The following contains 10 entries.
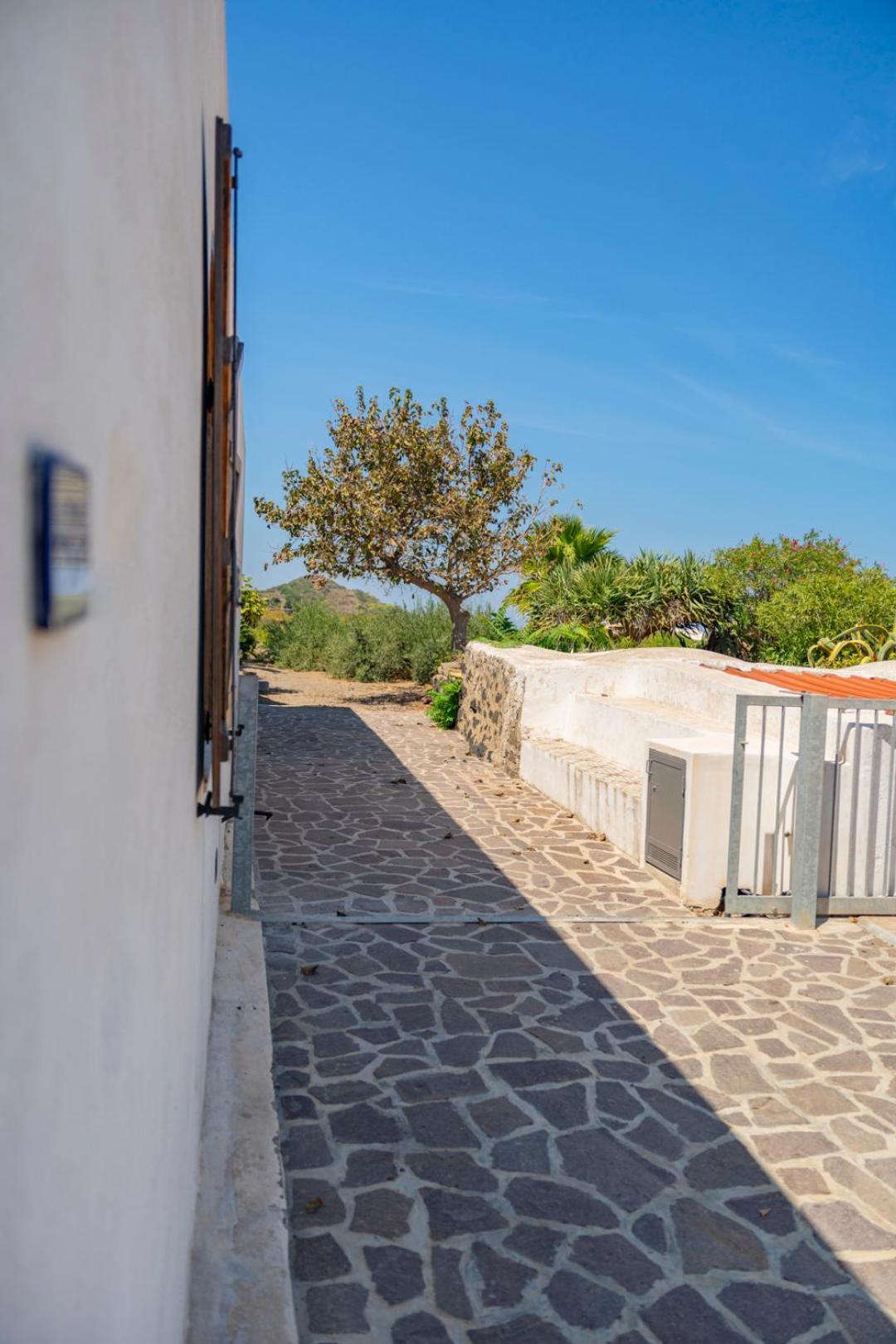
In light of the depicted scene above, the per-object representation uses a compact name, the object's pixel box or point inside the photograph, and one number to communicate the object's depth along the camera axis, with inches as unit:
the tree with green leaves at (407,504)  745.0
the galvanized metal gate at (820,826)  252.8
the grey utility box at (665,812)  272.8
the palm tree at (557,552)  781.3
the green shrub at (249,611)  715.4
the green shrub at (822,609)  638.5
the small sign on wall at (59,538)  27.1
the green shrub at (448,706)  647.8
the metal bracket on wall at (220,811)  102.5
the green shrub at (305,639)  970.7
